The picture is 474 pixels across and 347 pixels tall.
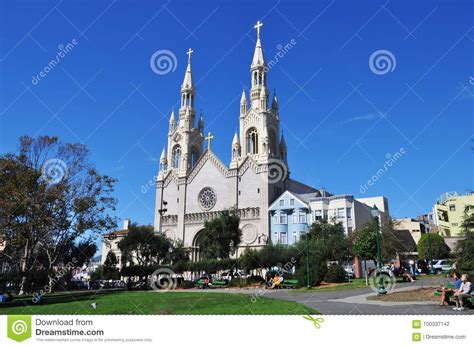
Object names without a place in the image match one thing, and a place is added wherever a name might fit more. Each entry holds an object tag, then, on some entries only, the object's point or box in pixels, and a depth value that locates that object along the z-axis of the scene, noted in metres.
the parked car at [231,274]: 43.94
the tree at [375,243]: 31.46
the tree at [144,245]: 53.56
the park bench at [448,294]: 14.16
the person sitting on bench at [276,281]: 28.94
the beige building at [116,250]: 86.22
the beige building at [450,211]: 64.94
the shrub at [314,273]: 28.00
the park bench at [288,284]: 28.45
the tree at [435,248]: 56.38
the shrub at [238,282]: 34.25
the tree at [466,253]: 18.47
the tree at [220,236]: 48.11
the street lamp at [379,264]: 19.19
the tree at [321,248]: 28.55
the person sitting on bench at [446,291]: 13.87
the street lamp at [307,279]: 27.06
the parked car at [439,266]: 39.16
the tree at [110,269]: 63.04
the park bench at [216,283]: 35.52
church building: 66.19
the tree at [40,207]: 30.66
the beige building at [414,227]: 76.07
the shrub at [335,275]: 29.42
